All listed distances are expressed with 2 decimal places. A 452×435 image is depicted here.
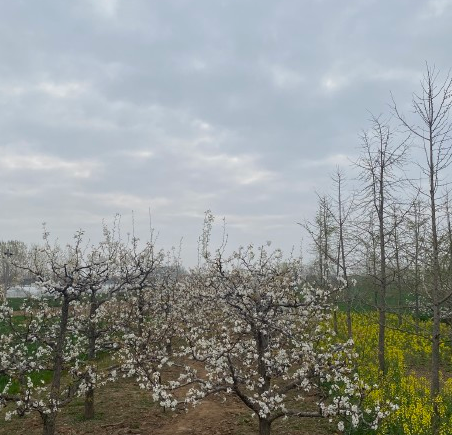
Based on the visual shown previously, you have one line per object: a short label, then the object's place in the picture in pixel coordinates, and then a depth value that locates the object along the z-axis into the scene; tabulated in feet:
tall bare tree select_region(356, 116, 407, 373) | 38.91
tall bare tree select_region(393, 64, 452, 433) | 28.43
